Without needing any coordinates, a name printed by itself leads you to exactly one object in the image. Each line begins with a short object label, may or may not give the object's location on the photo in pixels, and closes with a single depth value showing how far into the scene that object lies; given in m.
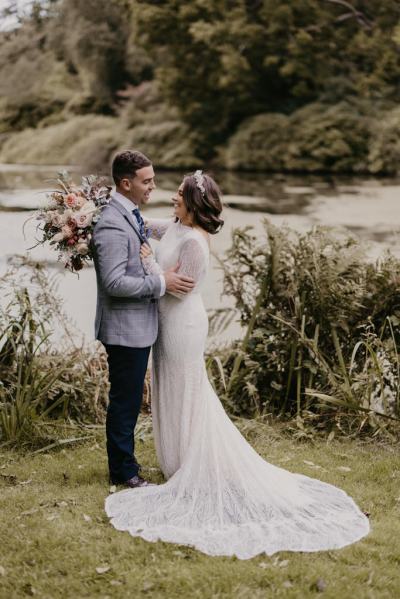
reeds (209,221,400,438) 4.91
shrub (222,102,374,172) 17.86
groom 3.27
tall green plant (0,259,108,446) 4.50
